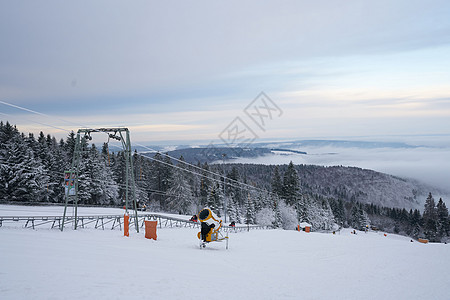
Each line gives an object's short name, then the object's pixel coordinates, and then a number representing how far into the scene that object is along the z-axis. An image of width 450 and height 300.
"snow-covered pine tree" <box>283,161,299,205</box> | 68.16
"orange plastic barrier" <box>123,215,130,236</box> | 18.27
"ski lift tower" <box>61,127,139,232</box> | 20.47
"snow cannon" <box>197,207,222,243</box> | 18.22
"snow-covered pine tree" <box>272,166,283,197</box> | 70.31
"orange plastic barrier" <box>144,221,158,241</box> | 18.55
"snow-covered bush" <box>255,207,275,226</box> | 61.38
